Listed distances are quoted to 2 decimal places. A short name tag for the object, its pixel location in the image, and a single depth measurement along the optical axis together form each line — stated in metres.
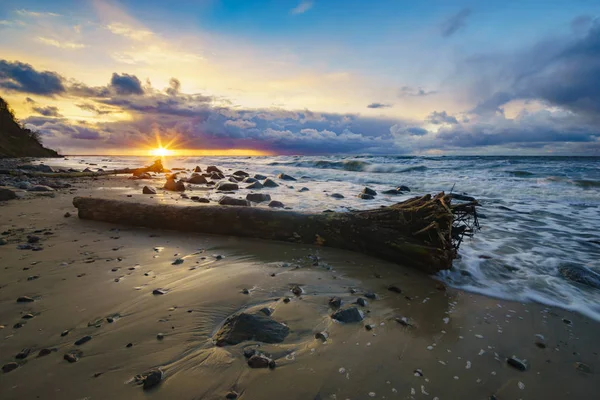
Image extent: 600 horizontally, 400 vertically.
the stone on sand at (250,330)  2.28
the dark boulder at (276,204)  8.61
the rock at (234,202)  7.76
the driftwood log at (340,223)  3.90
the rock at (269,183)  14.37
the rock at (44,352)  1.99
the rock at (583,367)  2.21
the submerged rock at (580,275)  3.82
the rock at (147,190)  9.79
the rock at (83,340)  2.13
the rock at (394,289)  3.39
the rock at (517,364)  2.19
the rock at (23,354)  1.95
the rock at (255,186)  13.66
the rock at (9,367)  1.81
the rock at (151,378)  1.78
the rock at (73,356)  1.96
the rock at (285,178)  19.25
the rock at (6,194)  7.32
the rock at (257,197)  9.65
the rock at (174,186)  11.29
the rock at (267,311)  2.69
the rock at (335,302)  2.94
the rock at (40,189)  8.94
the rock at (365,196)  11.22
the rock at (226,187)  12.59
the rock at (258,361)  2.01
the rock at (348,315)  2.69
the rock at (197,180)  14.56
